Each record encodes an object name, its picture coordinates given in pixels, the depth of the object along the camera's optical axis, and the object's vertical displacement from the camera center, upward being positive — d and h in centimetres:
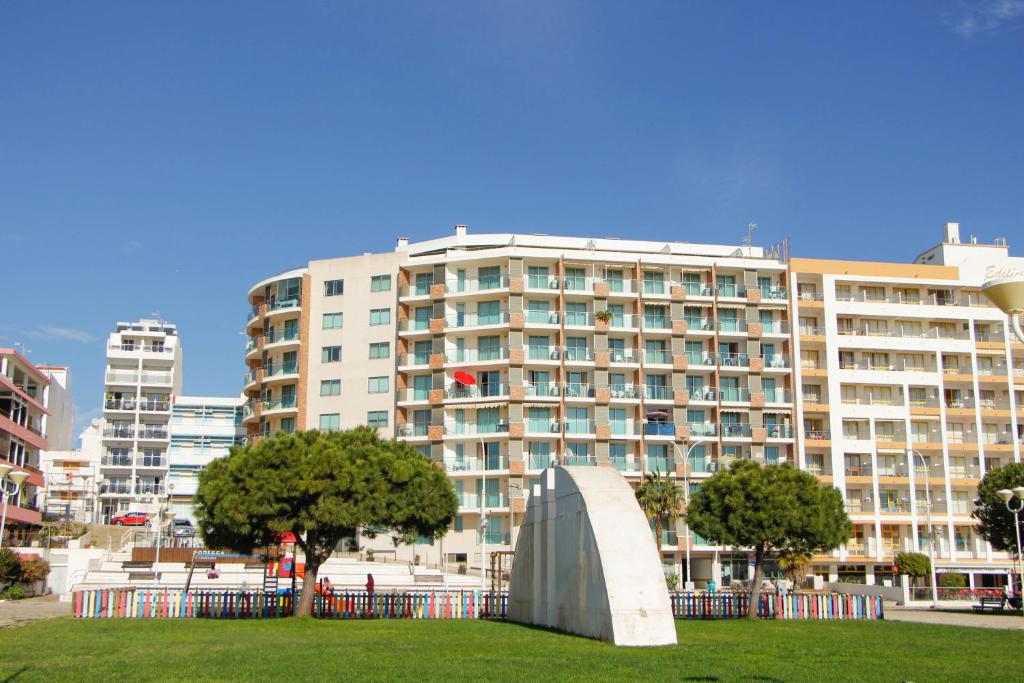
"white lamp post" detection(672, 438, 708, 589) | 7634 +476
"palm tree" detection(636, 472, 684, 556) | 7238 +331
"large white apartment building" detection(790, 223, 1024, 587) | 8262 +1181
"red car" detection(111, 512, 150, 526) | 9450 +213
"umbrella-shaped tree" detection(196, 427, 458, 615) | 3556 +174
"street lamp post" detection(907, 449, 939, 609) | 6141 +291
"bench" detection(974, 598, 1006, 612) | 5038 -260
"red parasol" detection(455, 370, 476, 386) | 8006 +1237
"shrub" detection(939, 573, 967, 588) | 7812 -224
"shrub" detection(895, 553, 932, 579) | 7412 -100
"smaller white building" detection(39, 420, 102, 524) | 9294 +562
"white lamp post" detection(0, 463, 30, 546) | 3777 +241
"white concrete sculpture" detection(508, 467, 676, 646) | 2303 -36
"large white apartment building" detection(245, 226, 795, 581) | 8000 +1400
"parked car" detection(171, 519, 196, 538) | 8625 +131
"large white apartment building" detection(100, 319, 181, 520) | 11631 +1499
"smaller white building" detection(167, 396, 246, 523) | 10656 +1098
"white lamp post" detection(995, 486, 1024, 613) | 4103 +213
